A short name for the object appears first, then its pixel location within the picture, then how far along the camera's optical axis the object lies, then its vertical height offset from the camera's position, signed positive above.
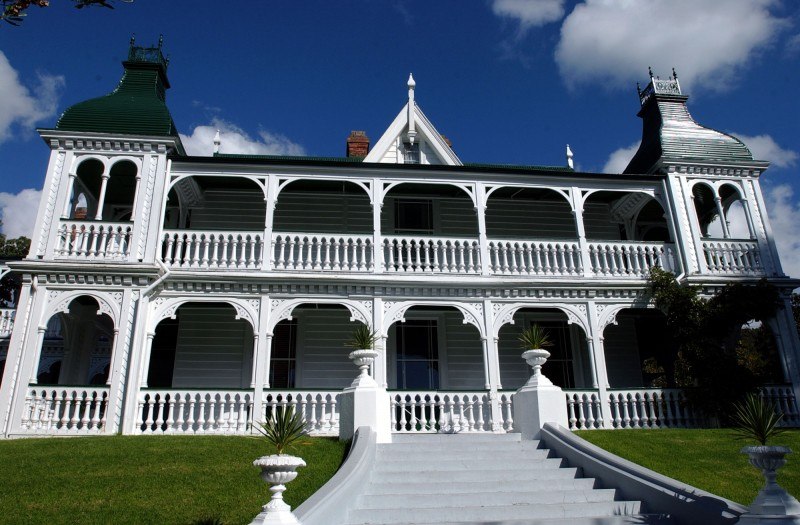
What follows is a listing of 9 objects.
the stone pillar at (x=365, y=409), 10.27 +0.44
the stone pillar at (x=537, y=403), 10.64 +0.45
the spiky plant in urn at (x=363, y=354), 10.69 +1.43
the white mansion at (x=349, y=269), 13.73 +4.00
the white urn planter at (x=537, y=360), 11.05 +1.25
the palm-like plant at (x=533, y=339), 11.62 +1.73
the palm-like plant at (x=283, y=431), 6.78 +0.07
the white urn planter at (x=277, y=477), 5.58 -0.37
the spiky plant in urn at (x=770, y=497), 5.96 -0.74
